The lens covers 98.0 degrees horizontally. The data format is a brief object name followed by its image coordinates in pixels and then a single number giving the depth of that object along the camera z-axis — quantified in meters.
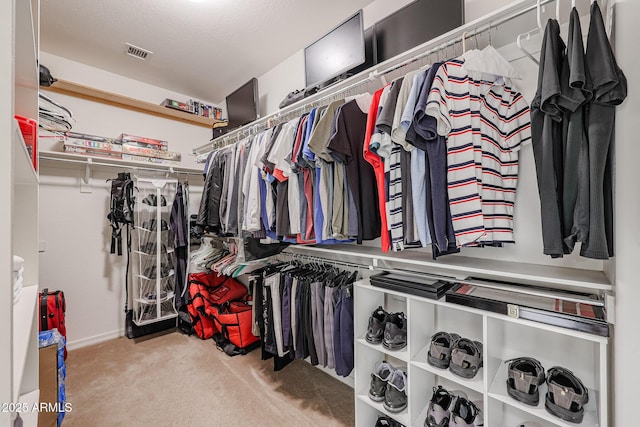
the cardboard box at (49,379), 1.48
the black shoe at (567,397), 0.98
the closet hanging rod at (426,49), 1.05
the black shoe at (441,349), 1.30
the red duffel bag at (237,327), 2.42
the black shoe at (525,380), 1.07
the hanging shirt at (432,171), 1.09
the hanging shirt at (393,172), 1.21
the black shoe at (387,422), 1.49
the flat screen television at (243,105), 2.58
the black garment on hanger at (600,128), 0.81
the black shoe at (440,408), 1.30
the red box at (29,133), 0.77
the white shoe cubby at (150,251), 2.66
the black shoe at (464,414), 1.26
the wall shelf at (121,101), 2.47
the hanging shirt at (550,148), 0.92
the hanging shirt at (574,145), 0.85
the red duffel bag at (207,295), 2.65
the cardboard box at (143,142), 2.65
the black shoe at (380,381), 1.49
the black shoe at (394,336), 1.45
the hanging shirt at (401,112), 1.15
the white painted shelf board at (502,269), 1.00
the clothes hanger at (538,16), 0.95
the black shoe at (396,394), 1.41
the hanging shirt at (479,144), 1.05
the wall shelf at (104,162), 2.36
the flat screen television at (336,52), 1.67
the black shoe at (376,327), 1.51
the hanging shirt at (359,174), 1.38
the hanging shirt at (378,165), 1.29
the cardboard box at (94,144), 2.38
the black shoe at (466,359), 1.22
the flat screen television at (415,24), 1.33
